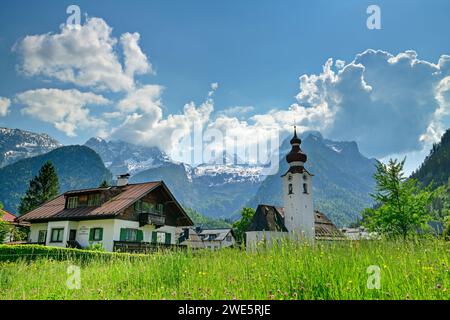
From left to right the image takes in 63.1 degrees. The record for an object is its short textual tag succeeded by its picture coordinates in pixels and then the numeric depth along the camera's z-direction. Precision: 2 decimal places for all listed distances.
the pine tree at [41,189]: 65.12
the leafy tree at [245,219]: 68.24
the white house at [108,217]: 31.41
